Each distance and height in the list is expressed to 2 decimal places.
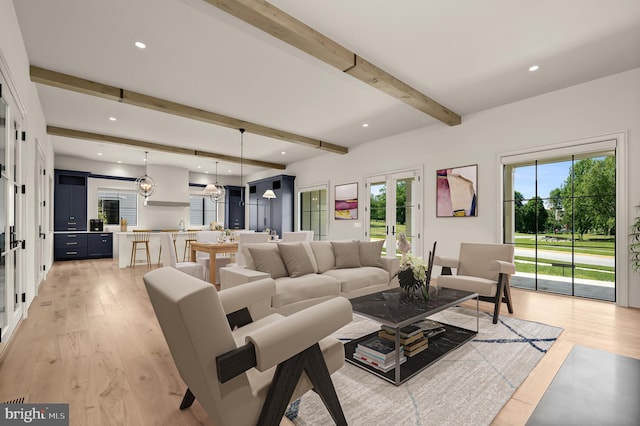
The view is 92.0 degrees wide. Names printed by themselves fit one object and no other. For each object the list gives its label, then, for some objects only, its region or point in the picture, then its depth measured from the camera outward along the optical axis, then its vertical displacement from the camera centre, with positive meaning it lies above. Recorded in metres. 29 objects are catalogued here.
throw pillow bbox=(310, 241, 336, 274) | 3.88 -0.54
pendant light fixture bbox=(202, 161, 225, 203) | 6.95 +0.48
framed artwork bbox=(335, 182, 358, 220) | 7.34 +0.27
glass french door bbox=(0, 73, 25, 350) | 2.62 -0.06
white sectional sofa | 3.07 -0.68
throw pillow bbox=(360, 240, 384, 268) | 4.23 -0.57
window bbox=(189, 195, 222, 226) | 11.28 +0.05
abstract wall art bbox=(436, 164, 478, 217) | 5.16 +0.38
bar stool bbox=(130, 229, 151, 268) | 7.23 -0.73
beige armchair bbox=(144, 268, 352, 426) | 1.09 -0.54
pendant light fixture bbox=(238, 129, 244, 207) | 6.34 +1.59
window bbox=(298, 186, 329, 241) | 8.34 +0.05
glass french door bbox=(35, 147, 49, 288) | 4.71 -0.06
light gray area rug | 1.69 -1.11
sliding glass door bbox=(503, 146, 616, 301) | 4.27 -0.12
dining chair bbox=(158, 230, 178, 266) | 7.81 -1.04
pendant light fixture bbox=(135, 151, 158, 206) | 6.89 +0.60
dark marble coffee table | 2.06 -0.74
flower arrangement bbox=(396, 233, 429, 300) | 2.62 -0.54
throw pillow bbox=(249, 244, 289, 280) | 3.31 -0.53
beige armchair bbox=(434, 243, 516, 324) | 3.26 -0.69
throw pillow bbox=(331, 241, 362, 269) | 4.06 -0.55
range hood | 9.38 +0.83
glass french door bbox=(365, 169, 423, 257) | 6.00 +0.10
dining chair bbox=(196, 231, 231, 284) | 5.50 -0.84
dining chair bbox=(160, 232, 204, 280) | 4.70 -0.76
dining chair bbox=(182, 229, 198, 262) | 7.94 -0.70
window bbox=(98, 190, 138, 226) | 9.29 +0.18
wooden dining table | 4.87 -0.60
